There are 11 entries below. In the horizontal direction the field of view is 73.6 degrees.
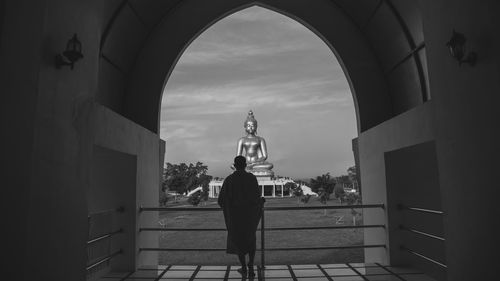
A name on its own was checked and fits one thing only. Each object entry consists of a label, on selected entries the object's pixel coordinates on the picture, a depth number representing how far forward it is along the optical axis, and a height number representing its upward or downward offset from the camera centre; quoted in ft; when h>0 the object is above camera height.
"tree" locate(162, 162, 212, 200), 114.11 +4.07
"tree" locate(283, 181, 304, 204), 90.33 -0.22
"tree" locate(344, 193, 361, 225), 71.34 -2.67
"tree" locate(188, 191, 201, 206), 72.90 -2.54
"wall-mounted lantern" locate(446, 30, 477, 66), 7.52 +3.09
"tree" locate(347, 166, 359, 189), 146.03 +6.28
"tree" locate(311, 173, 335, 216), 92.32 +0.79
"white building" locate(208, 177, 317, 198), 85.09 -0.14
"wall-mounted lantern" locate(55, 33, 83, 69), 7.67 +3.12
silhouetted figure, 11.43 -0.79
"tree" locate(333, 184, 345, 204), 80.37 -1.37
